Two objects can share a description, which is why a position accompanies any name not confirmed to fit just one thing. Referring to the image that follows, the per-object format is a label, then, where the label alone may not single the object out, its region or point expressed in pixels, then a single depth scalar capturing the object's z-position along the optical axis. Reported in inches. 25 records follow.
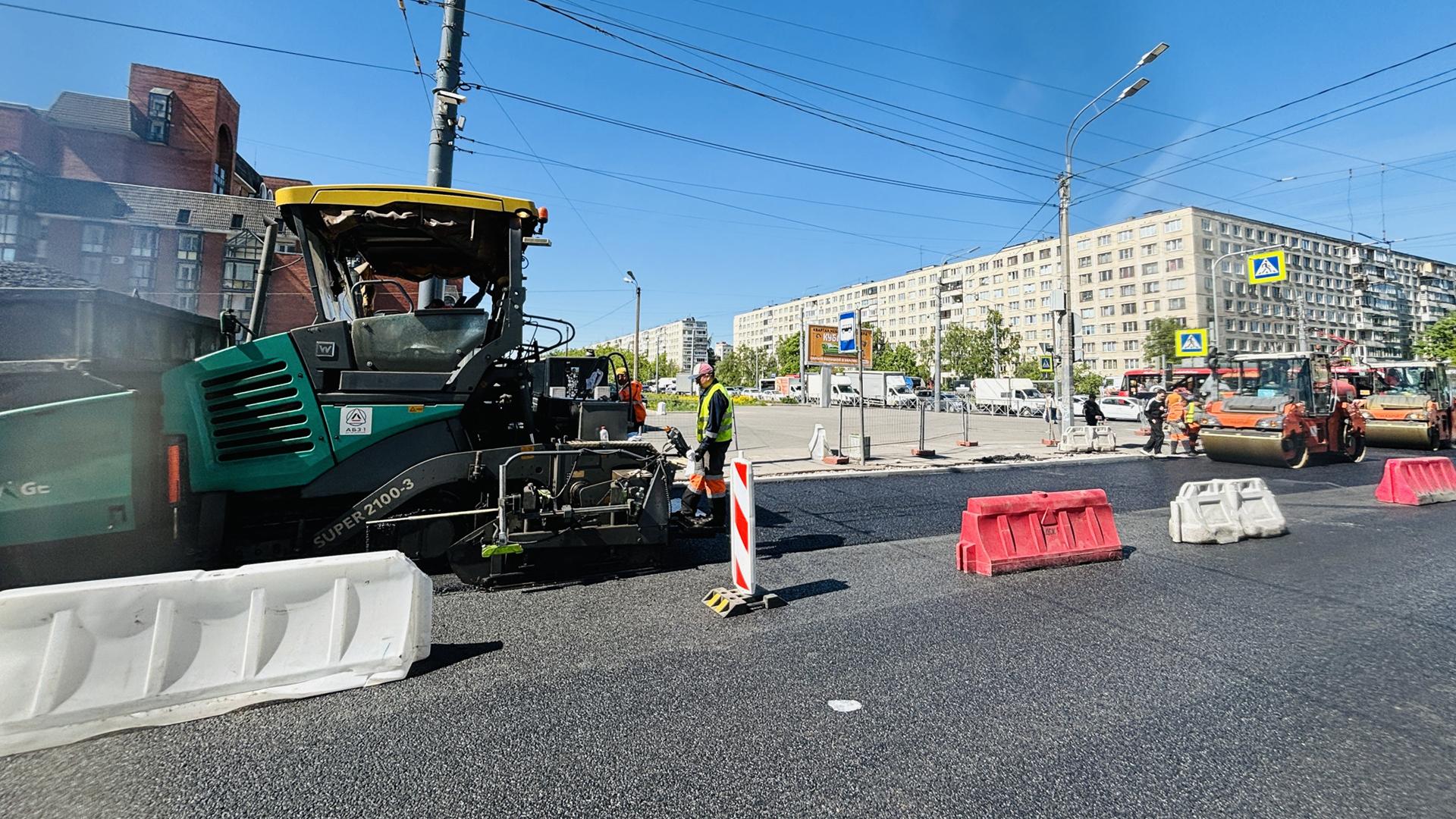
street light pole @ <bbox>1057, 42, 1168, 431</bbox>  661.9
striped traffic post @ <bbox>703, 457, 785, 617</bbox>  169.3
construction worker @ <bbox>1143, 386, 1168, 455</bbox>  601.0
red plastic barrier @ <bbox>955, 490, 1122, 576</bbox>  209.3
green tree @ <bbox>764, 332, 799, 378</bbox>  3565.5
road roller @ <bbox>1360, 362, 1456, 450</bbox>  619.2
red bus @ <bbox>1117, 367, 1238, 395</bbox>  1654.9
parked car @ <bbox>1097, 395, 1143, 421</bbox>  1328.7
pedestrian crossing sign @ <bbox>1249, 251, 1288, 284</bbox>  787.4
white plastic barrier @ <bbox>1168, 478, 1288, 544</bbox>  251.8
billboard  614.9
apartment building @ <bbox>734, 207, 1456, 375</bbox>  2716.5
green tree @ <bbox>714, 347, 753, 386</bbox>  4264.3
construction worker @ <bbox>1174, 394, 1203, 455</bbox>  609.3
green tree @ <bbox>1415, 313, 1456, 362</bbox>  1401.3
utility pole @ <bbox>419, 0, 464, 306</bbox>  302.7
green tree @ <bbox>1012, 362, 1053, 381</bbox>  2561.5
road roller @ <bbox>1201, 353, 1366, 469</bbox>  508.1
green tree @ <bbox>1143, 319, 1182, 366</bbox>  2287.2
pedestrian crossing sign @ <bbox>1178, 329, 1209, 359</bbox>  735.1
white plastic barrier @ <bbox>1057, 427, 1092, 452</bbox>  661.9
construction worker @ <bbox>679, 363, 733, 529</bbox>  244.4
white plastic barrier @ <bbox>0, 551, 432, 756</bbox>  100.0
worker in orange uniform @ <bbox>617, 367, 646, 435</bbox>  247.6
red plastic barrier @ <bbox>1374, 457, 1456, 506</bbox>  339.3
